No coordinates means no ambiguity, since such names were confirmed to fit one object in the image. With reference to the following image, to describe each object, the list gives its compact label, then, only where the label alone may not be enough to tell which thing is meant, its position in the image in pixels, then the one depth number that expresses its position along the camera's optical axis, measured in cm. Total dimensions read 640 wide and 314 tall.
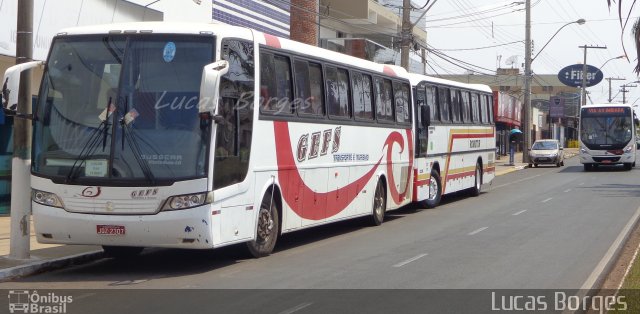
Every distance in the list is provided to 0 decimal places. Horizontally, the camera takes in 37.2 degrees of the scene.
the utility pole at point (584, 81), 7725
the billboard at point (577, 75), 8106
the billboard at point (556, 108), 8900
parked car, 5272
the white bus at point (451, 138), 2276
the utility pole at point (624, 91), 12487
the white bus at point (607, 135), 4734
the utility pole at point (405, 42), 3148
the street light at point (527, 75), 5431
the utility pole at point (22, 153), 1320
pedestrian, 5268
